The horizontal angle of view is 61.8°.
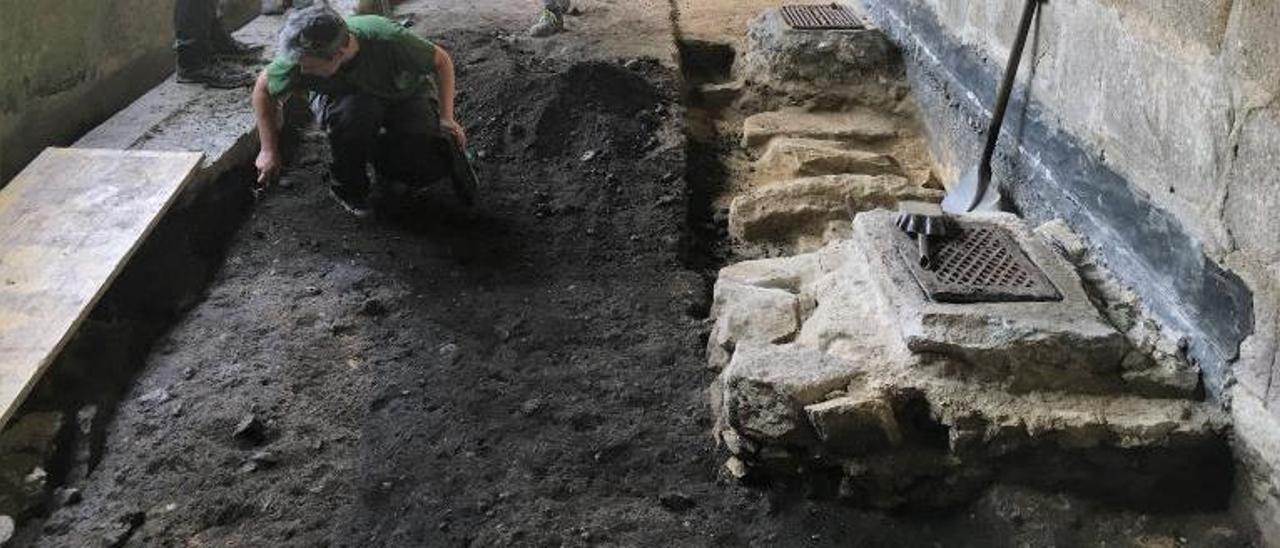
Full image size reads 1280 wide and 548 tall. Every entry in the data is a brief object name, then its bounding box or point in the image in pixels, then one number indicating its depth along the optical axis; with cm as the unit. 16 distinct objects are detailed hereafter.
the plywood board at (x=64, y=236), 305
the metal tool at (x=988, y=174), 370
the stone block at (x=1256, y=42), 228
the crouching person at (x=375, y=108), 391
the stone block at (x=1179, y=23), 252
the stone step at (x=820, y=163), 464
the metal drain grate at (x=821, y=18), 555
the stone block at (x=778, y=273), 327
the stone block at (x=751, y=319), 292
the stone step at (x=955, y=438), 247
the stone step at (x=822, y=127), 497
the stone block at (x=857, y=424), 252
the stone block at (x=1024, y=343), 256
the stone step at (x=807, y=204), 416
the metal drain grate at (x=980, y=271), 275
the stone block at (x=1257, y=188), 229
